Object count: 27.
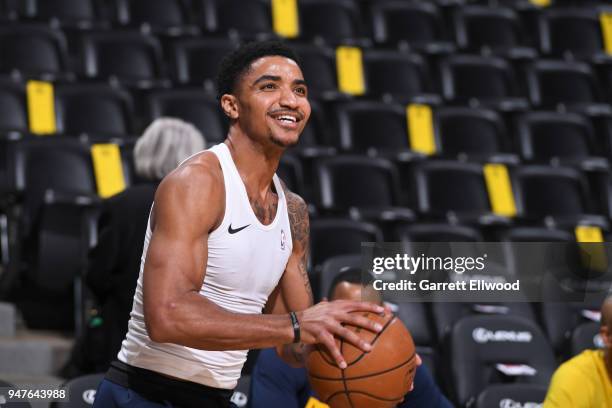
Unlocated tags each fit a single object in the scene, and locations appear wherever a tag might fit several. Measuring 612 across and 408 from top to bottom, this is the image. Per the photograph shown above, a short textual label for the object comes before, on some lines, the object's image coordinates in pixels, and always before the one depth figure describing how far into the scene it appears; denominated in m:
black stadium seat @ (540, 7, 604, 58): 12.93
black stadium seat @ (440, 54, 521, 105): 11.67
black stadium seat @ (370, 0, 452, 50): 12.34
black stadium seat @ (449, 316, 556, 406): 6.80
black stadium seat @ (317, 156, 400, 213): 9.28
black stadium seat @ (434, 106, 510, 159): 10.74
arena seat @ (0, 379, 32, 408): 4.74
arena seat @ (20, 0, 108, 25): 10.78
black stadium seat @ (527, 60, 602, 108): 12.00
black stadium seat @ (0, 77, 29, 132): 9.12
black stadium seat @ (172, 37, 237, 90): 10.67
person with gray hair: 5.99
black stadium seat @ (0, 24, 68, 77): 10.02
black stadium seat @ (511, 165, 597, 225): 10.06
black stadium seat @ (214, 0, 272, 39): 11.57
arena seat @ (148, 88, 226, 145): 9.49
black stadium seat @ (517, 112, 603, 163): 11.06
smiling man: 3.77
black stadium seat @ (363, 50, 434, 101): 11.37
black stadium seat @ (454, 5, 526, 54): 12.63
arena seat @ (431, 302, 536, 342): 7.59
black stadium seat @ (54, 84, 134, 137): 9.38
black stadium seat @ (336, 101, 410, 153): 10.34
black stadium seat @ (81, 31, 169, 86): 10.32
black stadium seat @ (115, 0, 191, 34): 11.26
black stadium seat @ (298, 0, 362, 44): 11.99
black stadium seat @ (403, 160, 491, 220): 9.63
